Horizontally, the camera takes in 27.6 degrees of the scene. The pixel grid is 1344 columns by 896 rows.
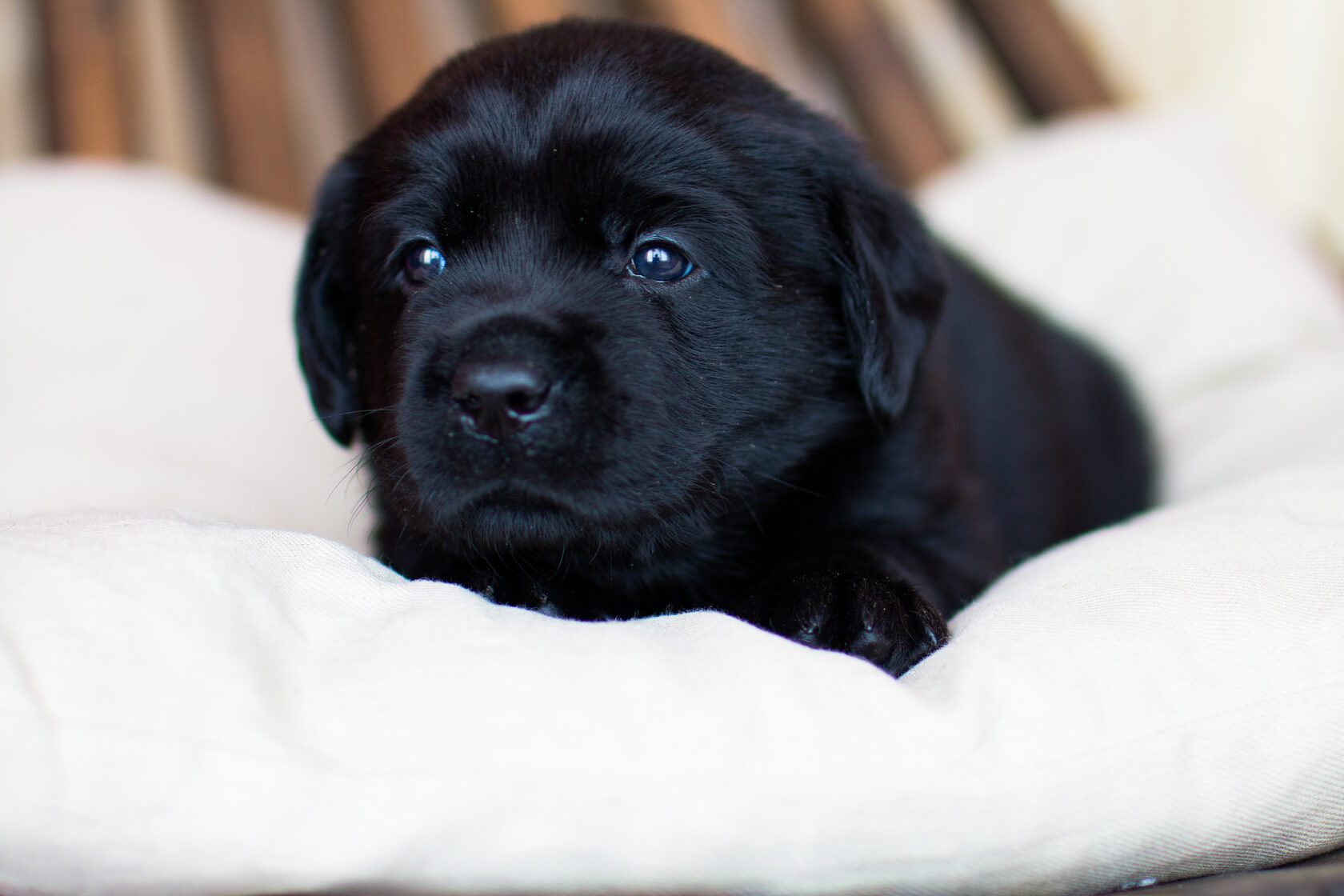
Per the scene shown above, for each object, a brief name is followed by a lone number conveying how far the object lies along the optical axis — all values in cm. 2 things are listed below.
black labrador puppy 51
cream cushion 45
